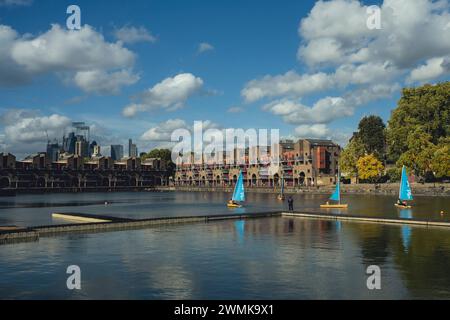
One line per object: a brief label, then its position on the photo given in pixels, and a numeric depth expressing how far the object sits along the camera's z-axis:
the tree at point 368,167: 133.25
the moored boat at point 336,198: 68.12
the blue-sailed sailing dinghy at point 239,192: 70.94
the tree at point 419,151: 107.94
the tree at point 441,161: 104.88
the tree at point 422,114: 115.19
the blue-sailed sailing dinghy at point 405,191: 65.63
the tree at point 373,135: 144.62
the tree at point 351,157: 140.00
